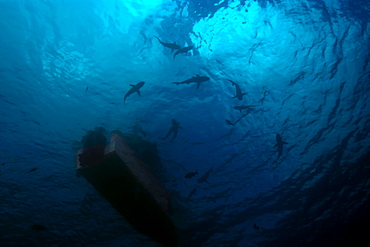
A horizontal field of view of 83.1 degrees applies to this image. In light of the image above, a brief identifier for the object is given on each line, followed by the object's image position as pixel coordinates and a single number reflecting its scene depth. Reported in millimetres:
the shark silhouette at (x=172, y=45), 8024
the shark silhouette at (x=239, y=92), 8682
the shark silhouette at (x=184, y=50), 7941
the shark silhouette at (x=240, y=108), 9234
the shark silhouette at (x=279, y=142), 9250
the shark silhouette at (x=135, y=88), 8371
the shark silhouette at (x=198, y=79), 8460
